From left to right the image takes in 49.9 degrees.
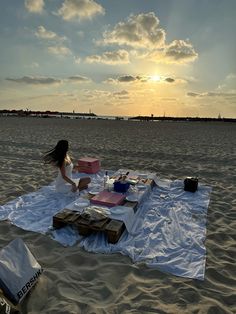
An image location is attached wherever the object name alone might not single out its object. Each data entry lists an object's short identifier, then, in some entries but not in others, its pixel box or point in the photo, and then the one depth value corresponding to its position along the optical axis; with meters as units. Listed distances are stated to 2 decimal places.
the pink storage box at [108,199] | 5.08
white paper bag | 2.70
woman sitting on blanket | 6.00
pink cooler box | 8.40
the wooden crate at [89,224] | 4.20
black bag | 6.93
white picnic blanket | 3.96
